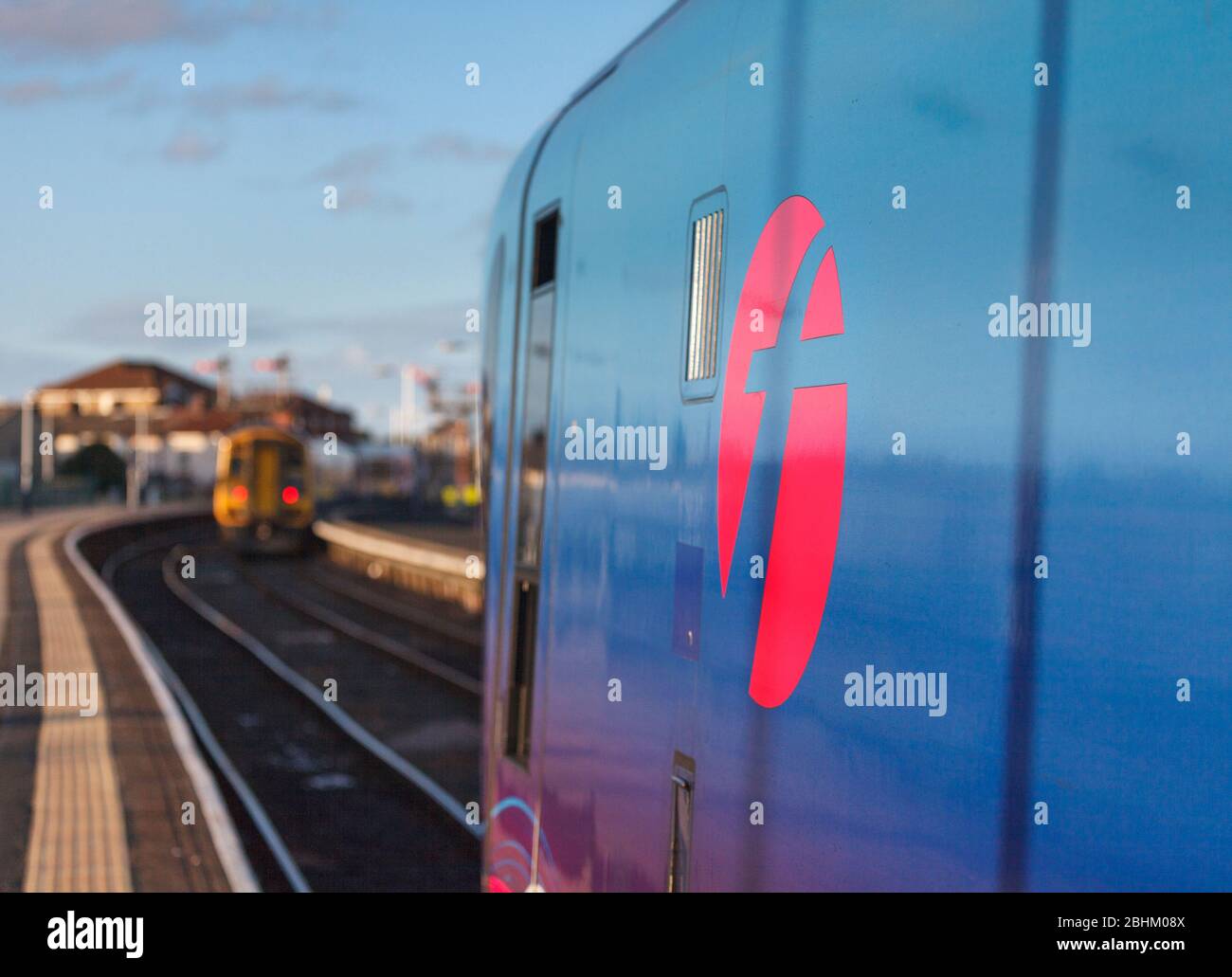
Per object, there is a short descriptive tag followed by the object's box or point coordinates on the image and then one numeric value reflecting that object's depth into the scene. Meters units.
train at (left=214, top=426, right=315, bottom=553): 46.66
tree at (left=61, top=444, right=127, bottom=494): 96.44
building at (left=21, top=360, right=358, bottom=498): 94.12
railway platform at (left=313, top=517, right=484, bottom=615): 33.50
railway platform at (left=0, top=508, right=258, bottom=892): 10.42
